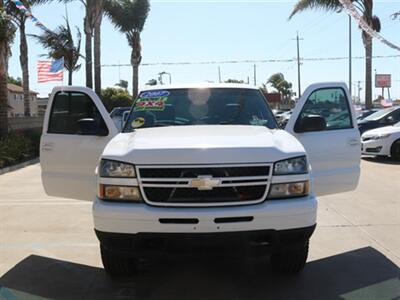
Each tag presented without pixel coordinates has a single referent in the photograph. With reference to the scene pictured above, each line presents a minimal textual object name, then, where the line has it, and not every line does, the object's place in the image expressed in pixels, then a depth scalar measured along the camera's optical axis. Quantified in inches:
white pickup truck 152.9
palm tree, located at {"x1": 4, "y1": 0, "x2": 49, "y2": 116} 892.5
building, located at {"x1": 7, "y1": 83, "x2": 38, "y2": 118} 2169.0
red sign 3250.5
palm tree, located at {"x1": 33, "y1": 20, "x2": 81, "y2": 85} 1063.6
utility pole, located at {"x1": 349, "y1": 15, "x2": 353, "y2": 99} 1548.6
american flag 1063.6
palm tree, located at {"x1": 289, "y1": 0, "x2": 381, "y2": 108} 924.6
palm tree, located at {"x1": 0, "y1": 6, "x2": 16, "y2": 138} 608.1
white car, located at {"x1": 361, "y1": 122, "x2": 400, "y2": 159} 552.4
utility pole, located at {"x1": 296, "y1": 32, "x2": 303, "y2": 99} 2444.6
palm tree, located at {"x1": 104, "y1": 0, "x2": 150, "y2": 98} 1147.9
